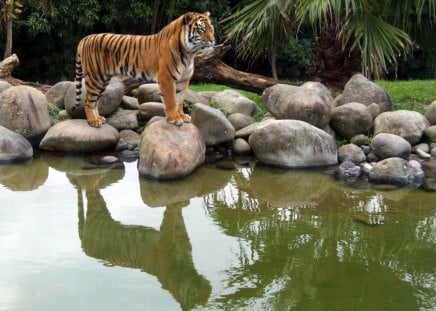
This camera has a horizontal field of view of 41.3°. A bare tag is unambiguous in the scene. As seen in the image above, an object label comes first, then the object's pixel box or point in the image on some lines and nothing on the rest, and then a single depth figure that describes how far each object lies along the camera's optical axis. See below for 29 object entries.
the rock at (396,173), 6.55
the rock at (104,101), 8.27
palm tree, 7.70
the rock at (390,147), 7.20
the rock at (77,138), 7.68
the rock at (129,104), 8.84
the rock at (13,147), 7.17
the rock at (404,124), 7.60
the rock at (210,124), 7.61
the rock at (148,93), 8.88
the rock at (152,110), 8.48
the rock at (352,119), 7.82
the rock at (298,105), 7.70
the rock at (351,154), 7.29
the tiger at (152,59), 6.89
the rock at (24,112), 7.78
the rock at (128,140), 7.96
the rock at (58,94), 8.92
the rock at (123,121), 8.38
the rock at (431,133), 7.63
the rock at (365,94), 8.42
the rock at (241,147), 7.80
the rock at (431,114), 7.95
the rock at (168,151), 6.55
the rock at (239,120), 8.28
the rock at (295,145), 7.11
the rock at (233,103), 8.72
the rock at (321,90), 8.33
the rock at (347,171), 6.83
